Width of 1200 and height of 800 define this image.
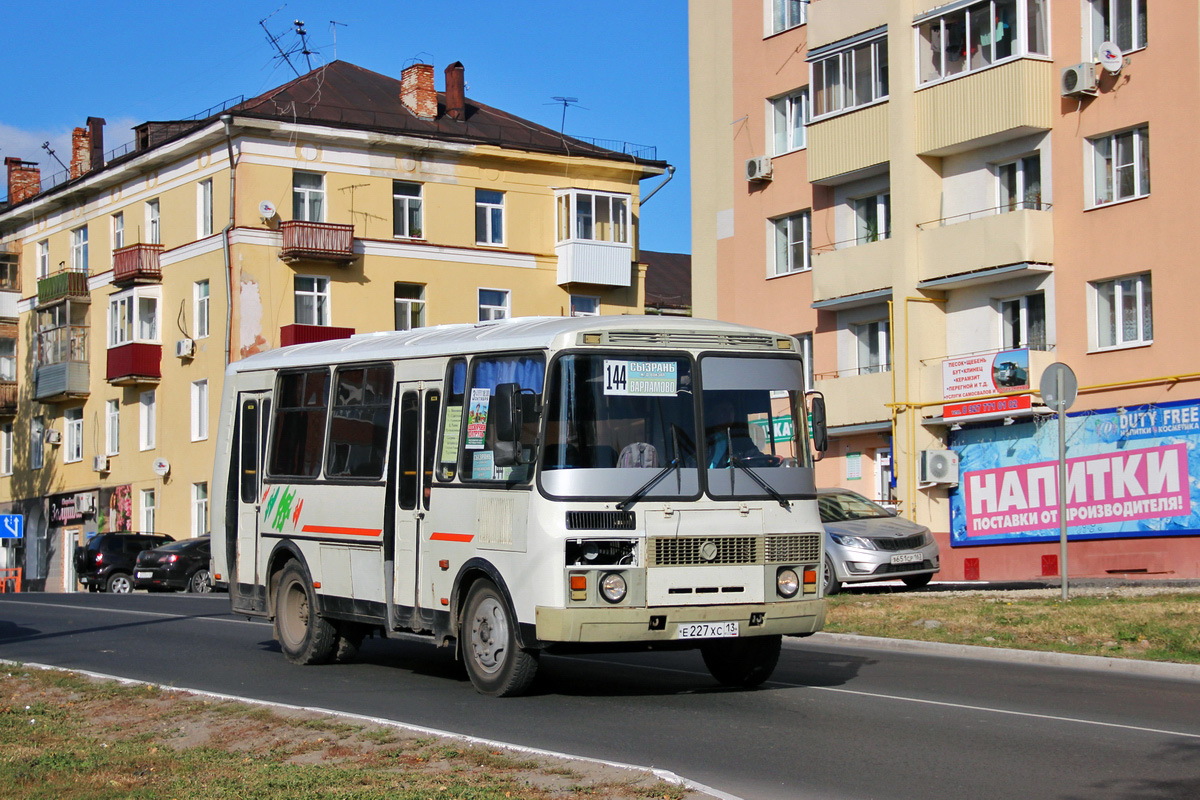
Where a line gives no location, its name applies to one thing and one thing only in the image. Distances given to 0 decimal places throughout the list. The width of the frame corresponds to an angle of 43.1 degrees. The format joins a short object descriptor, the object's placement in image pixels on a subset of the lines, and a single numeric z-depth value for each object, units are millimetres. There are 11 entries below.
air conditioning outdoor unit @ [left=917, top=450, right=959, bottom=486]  31828
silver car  22734
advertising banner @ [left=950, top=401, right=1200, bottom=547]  27203
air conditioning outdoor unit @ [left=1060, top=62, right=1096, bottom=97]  28719
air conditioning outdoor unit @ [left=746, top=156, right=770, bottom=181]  37219
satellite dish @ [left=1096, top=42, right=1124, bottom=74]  28312
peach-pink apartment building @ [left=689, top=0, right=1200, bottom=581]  27781
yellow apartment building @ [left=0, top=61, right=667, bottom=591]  48156
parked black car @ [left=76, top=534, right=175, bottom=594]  39656
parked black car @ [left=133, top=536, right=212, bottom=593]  36531
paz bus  11172
